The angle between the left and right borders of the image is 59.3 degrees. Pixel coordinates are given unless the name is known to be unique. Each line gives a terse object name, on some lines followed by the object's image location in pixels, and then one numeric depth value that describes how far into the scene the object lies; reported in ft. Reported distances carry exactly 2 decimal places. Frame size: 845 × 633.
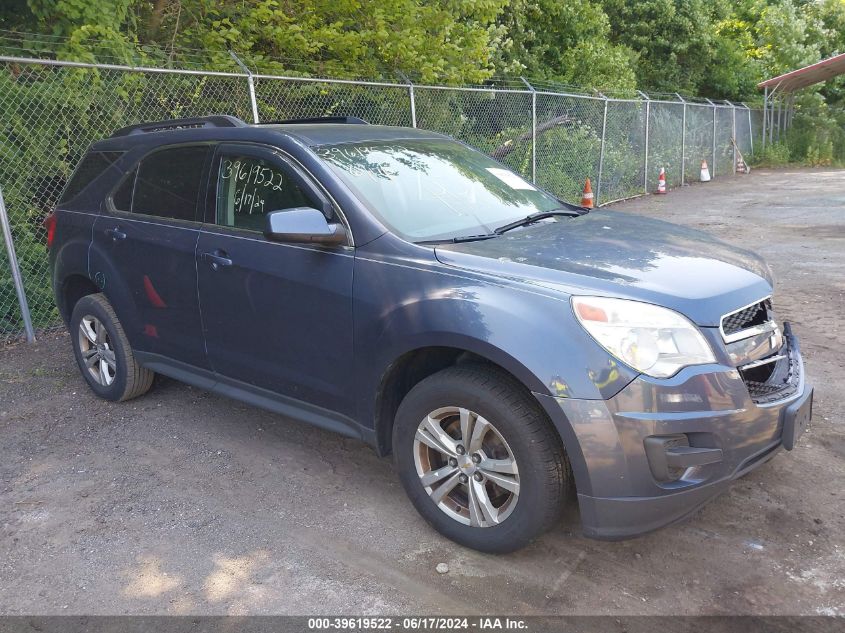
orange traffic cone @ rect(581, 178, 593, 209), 39.29
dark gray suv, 9.22
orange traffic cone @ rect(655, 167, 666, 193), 59.67
